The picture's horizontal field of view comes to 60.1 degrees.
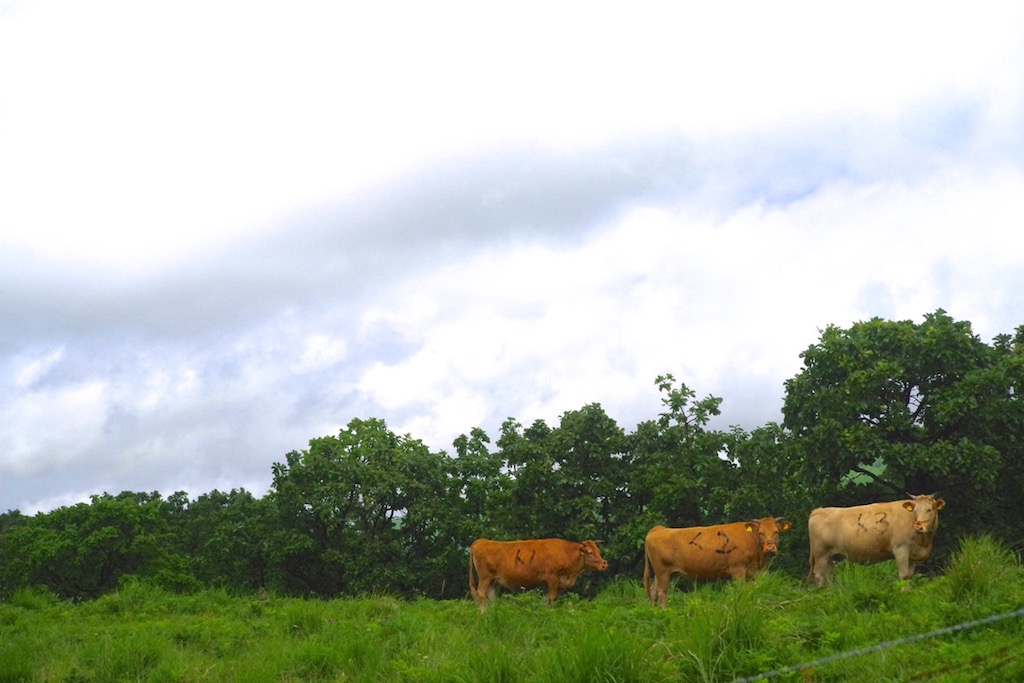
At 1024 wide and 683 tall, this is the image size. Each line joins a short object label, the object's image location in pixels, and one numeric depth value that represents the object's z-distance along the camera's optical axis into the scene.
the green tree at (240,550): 35.38
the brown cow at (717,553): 15.73
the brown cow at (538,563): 18.73
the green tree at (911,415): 22.06
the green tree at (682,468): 26.56
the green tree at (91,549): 41.81
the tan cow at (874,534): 15.25
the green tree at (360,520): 33.25
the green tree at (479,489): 30.36
